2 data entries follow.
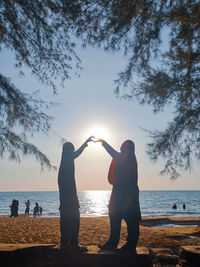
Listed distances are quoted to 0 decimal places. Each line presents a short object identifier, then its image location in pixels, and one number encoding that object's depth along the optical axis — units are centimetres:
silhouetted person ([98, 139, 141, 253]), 468
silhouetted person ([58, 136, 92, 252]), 468
